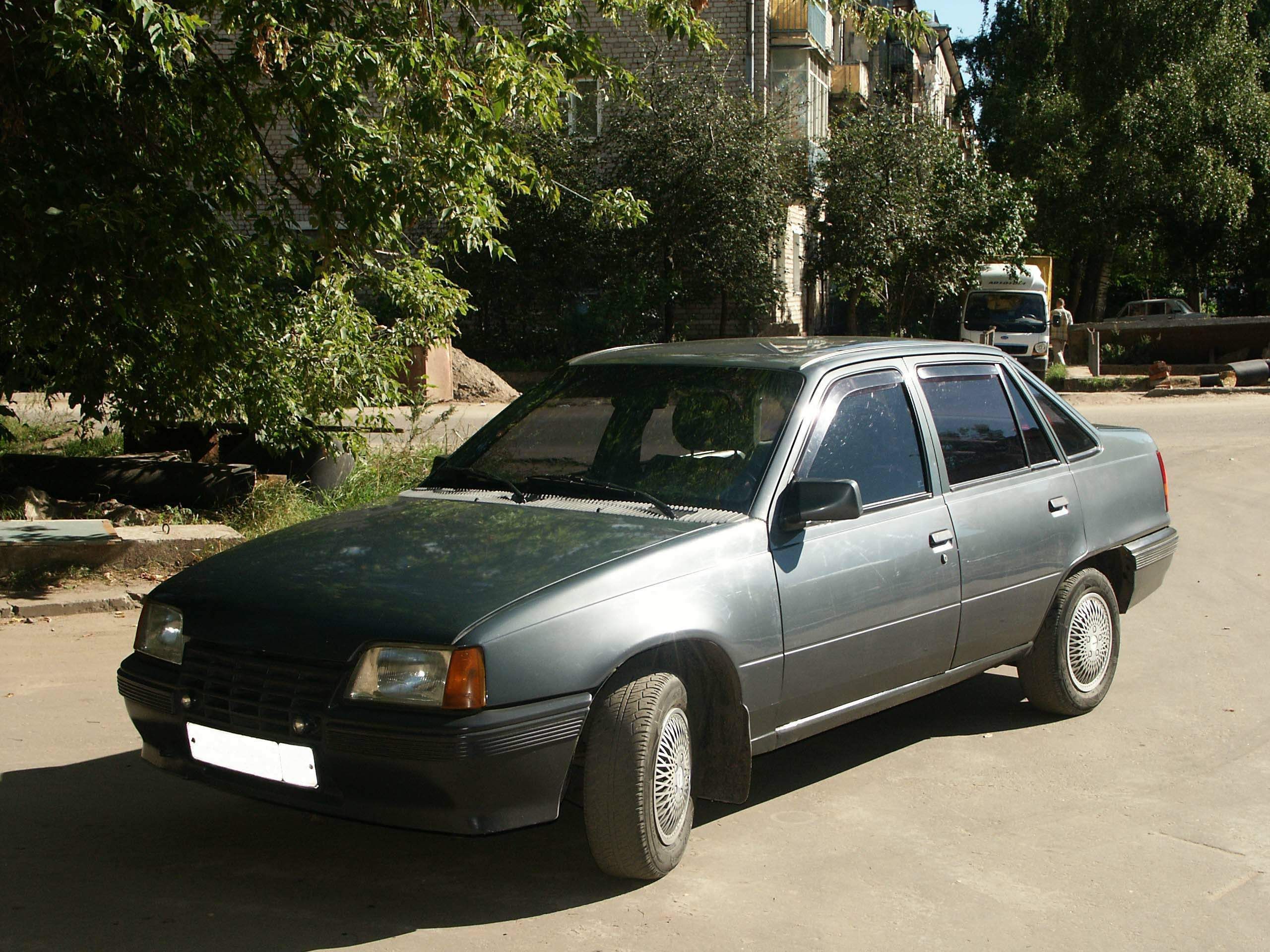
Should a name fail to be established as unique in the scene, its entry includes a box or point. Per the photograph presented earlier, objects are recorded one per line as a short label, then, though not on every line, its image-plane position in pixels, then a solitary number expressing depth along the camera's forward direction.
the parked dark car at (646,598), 3.47
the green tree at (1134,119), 34.34
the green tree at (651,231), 26.06
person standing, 30.89
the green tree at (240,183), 8.04
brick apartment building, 29.06
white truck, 29.66
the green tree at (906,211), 27.89
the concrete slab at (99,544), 7.72
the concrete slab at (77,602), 7.28
